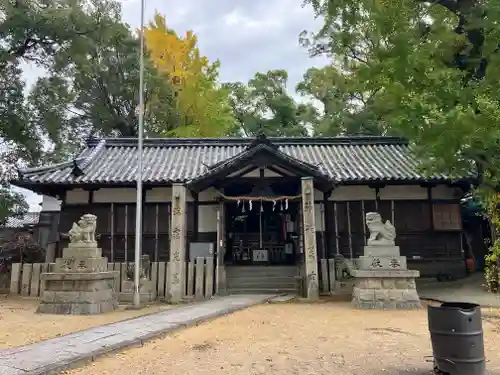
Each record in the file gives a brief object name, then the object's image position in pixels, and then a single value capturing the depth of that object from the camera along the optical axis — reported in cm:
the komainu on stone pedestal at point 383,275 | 1094
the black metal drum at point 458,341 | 462
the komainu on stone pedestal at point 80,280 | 1005
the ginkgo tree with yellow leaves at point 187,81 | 2809
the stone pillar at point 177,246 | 1219
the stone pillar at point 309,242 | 1270
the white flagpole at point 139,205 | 1135
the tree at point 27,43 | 1812
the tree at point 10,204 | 1997
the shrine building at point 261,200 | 1559
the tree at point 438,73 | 792
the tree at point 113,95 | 2544
